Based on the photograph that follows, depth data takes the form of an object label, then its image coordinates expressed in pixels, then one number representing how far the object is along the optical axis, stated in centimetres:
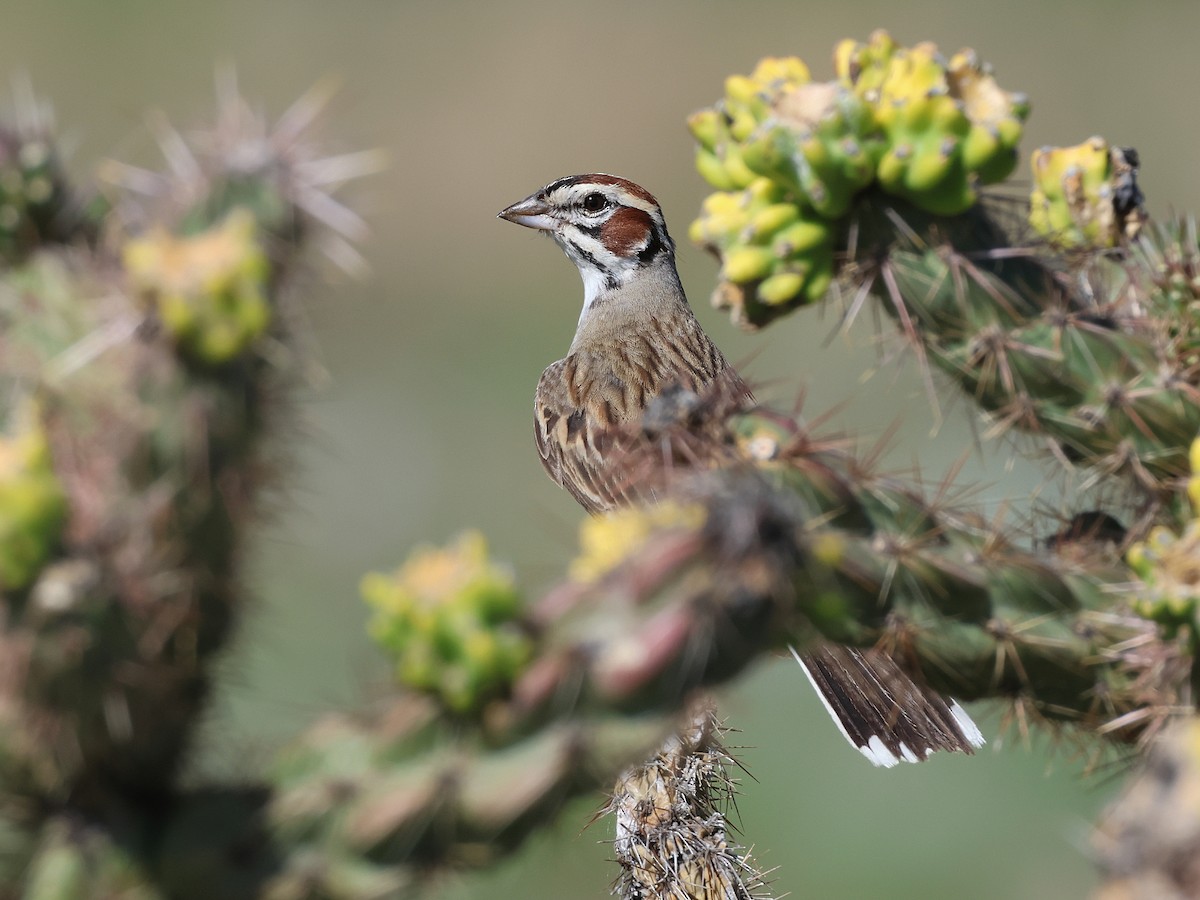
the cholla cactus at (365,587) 425
